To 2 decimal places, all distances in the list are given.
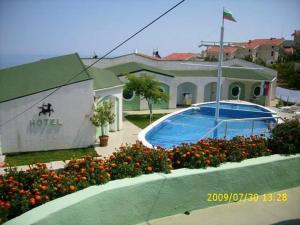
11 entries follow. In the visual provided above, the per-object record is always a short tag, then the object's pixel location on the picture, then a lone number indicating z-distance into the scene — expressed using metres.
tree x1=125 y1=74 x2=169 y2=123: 22.23
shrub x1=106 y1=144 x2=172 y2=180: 5.23
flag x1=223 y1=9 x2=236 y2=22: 16.78
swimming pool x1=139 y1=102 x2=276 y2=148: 17.30
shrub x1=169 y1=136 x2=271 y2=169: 5.79
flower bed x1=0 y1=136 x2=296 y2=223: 4.39
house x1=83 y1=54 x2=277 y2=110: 27.33
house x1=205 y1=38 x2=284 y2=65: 79.50
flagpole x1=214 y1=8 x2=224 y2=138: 17.32
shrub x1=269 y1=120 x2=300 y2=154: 6.86
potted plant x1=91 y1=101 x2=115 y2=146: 16.08
